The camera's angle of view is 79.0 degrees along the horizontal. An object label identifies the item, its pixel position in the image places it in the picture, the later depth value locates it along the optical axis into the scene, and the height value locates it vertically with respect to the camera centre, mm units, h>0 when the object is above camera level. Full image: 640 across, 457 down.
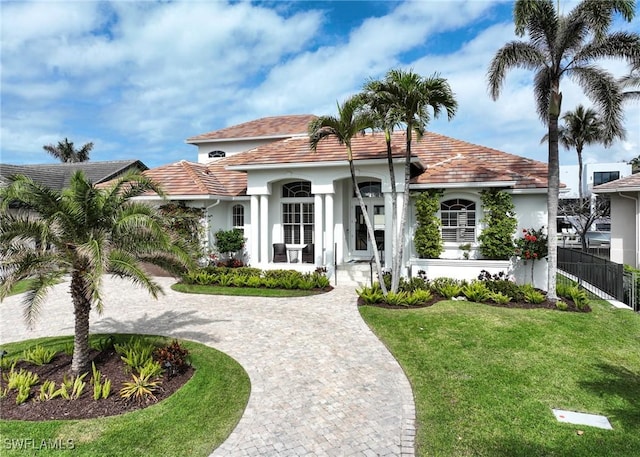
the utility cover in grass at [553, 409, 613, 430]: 5738 -2921
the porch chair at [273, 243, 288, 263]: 17969 -1211
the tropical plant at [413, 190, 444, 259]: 15312 -15
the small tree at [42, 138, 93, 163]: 54469 +10704
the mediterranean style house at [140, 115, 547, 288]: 15266 +1389
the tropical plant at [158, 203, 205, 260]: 16750 +274
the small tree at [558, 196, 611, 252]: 26062 +1162
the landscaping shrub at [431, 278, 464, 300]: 12773 -2036
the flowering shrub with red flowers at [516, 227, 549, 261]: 13977 -716
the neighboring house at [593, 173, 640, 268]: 18609 +362
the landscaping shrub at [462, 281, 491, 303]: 12344 -2119
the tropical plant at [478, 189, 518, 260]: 14477 -19
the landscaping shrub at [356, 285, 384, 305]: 12242 -2187
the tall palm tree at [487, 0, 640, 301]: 10812 +5111
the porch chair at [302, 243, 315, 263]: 18031 -1264
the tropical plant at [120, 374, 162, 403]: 6250 -2664
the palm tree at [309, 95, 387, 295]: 12062 +3295
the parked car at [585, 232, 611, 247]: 35906 -1283
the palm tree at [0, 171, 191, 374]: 6590 -224
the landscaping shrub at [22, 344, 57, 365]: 7543 -2529
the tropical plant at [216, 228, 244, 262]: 17703 -641
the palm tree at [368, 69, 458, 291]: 11125 +3777
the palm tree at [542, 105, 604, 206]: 27516 +7143
